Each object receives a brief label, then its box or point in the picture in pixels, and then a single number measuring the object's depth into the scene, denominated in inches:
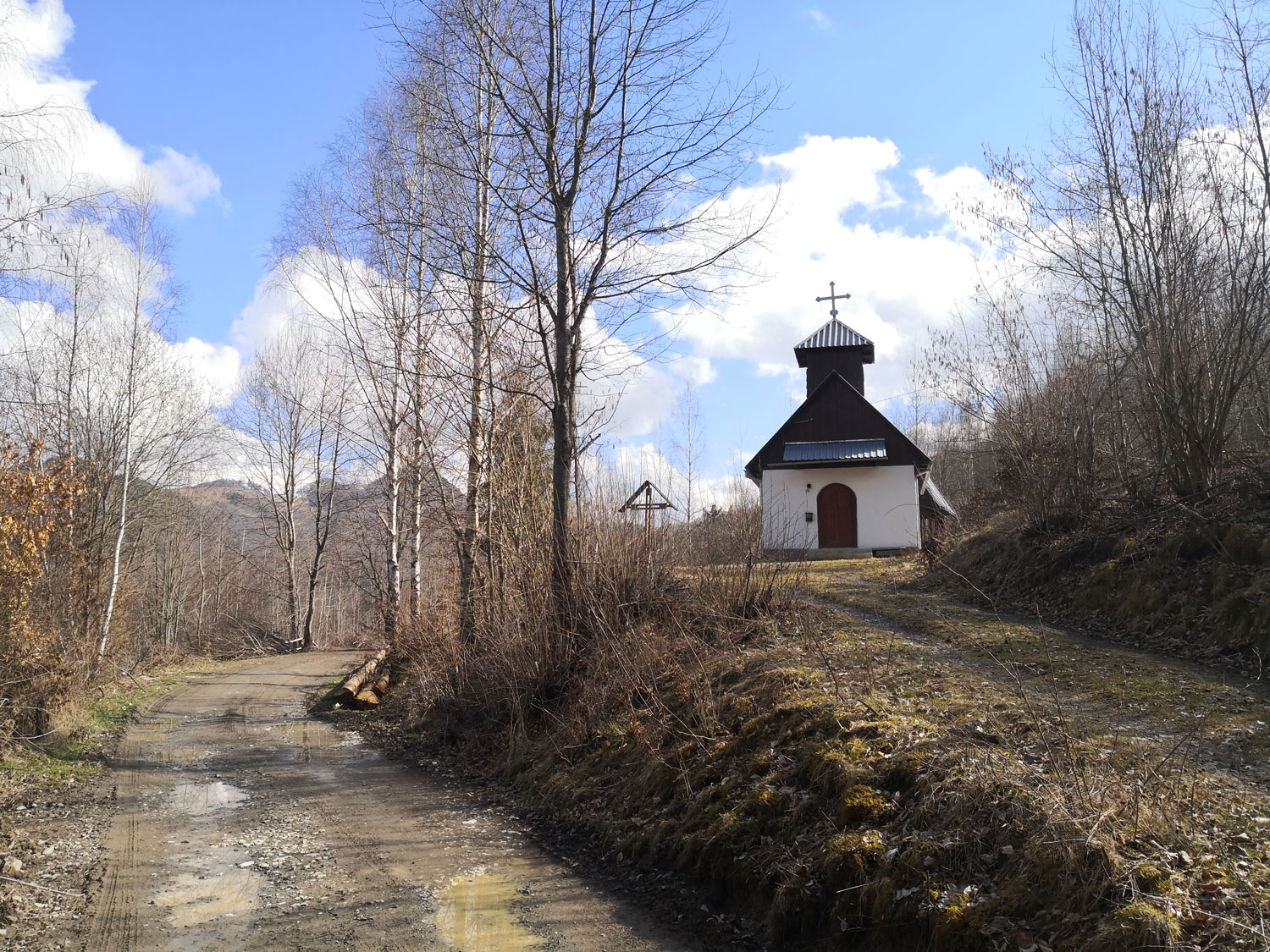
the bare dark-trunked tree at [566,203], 418.0
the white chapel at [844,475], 1087.0
